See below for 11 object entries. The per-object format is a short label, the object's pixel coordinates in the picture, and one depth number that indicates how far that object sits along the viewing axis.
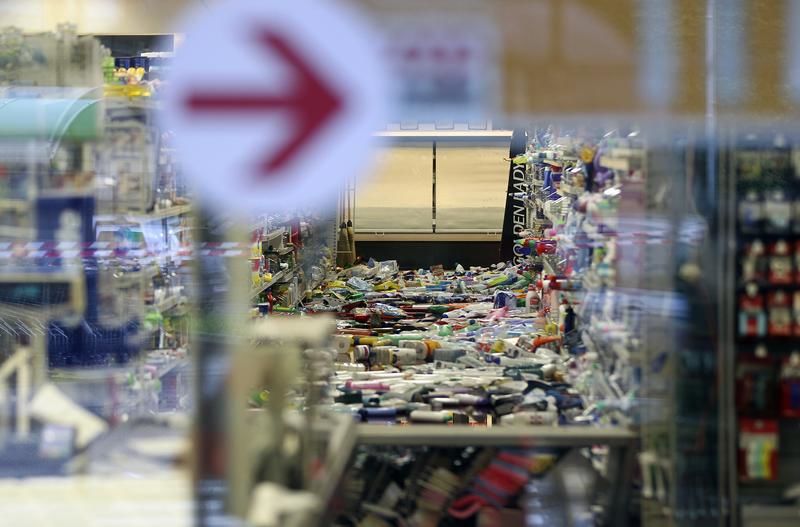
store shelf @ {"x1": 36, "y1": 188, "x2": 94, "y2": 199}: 7.12
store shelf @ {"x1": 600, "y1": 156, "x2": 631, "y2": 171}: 9.07
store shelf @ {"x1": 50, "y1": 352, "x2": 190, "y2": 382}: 7.48
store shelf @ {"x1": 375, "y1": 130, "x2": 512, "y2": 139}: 24.51
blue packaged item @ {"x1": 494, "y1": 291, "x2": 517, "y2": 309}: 20.19
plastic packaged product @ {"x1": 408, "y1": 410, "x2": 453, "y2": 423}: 9.75
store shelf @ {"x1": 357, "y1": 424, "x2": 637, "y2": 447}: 7.98
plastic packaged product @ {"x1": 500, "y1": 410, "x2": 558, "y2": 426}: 9.79
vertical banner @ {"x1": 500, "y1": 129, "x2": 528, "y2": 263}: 30.64
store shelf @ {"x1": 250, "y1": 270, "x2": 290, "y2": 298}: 15.12
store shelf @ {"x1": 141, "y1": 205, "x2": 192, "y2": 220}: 6.60
